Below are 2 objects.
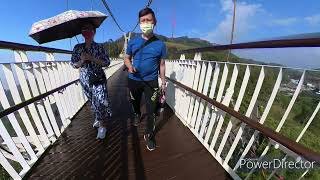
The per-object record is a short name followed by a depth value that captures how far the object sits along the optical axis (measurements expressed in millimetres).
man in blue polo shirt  1597
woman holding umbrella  1634
